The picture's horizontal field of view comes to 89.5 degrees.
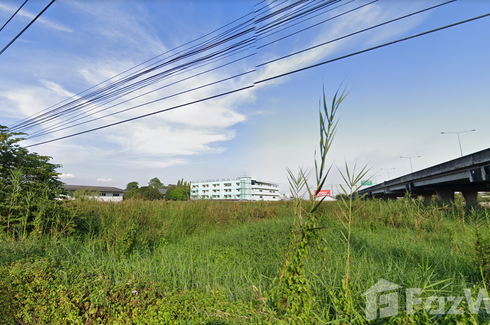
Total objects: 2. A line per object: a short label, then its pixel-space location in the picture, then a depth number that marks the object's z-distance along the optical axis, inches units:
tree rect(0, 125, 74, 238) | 244.2
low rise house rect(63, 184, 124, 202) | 2293.7
